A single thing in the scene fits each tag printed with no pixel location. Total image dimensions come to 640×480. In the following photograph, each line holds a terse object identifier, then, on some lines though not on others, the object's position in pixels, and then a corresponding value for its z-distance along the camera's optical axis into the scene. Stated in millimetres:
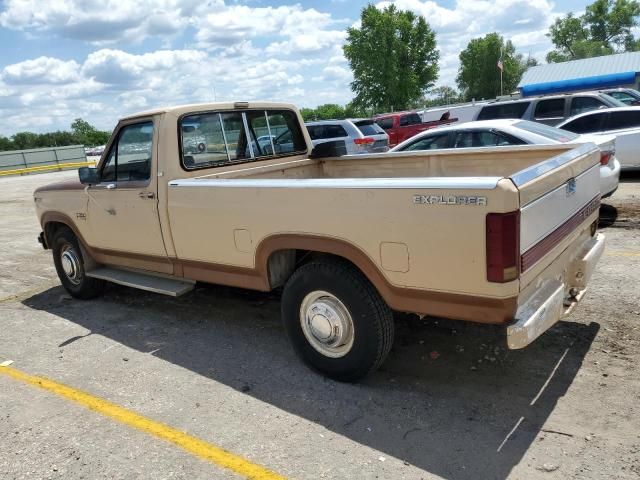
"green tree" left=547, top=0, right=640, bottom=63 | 93062
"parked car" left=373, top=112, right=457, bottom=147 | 20797
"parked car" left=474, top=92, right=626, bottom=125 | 13109
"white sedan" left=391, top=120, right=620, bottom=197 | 7371
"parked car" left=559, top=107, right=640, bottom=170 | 10281
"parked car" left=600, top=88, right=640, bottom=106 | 17259
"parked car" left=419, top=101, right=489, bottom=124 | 30531
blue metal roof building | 32375
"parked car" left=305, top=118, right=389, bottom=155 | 15562
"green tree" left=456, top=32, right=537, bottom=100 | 84188
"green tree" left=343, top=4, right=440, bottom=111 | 61000
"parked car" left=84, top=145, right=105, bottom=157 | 47928
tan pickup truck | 2928
